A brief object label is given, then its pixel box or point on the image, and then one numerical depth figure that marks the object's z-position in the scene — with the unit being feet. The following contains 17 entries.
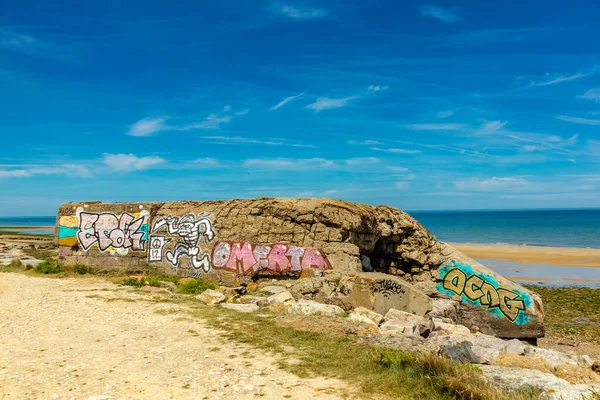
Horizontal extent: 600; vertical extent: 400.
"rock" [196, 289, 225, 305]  37.08
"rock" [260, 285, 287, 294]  40.60
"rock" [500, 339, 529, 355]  26.22
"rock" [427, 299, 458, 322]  39.42
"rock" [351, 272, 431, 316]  37.76
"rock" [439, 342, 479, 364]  21.57
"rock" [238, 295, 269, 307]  36.45
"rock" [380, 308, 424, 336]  29.76
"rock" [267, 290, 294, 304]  36.68
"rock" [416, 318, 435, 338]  31.19
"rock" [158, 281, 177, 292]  43.89
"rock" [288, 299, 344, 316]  33.65
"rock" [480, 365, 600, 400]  17.11
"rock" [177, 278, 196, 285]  44.97
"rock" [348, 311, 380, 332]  29.96
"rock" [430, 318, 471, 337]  31.83
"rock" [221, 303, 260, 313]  34.50
